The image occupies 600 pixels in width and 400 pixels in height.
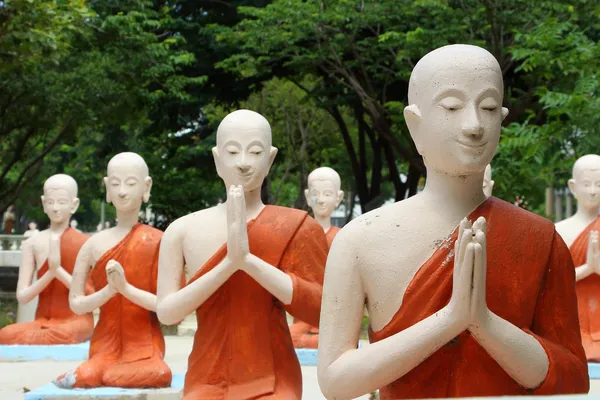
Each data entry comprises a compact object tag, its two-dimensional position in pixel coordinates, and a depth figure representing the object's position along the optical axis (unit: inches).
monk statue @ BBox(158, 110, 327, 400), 327.0
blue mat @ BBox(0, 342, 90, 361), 647.2
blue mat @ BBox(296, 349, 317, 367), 658.3
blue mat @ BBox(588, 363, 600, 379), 578.7
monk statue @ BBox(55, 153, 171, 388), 476.0
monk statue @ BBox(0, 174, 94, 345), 648.5
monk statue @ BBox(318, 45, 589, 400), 220.9
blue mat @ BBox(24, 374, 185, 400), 463.7
